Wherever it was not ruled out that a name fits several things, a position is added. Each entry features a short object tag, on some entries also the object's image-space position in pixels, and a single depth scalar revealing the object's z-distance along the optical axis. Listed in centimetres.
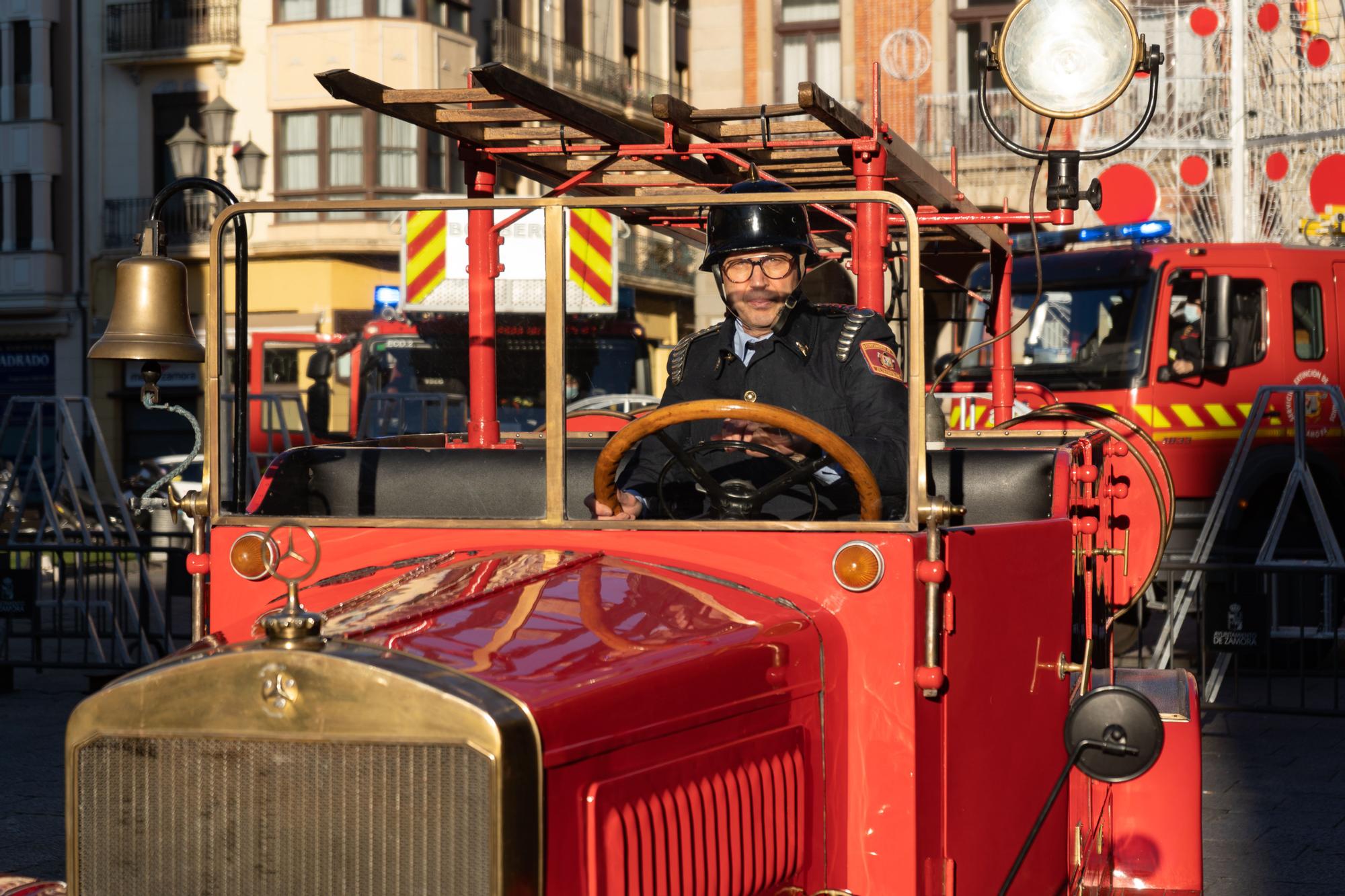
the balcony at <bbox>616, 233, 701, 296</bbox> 3238
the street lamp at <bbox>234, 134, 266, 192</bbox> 2183
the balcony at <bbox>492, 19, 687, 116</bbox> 3541
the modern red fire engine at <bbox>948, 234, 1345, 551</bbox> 1188
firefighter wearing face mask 1200
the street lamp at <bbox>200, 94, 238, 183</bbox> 2191
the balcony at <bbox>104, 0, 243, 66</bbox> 3375
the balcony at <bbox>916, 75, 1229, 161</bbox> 1831
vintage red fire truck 260
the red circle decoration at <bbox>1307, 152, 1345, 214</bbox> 1630
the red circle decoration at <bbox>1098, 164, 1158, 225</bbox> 1677
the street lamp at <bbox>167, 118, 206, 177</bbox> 2020
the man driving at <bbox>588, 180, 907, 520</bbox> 397
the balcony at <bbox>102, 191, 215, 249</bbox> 3412
